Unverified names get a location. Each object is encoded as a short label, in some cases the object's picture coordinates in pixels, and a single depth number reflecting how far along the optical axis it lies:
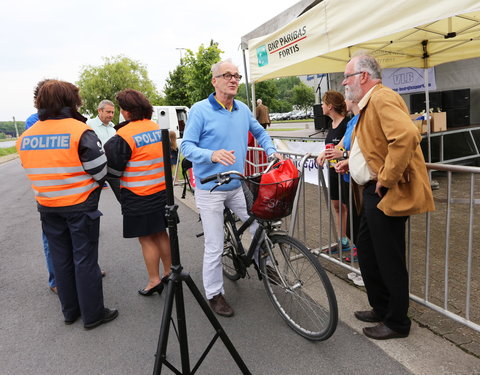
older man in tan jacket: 2.16
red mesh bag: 2.48
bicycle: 2.52
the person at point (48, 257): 3.50
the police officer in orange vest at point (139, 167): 3.13
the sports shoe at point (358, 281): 3.43
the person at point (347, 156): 3.06
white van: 19.27
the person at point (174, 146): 6.26
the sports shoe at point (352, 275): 3.54
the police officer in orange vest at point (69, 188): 2.80
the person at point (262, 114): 16.02
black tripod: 1.75
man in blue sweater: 2.89
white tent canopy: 3.08
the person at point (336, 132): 3.91
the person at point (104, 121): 5.52
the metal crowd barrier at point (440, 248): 2.51
